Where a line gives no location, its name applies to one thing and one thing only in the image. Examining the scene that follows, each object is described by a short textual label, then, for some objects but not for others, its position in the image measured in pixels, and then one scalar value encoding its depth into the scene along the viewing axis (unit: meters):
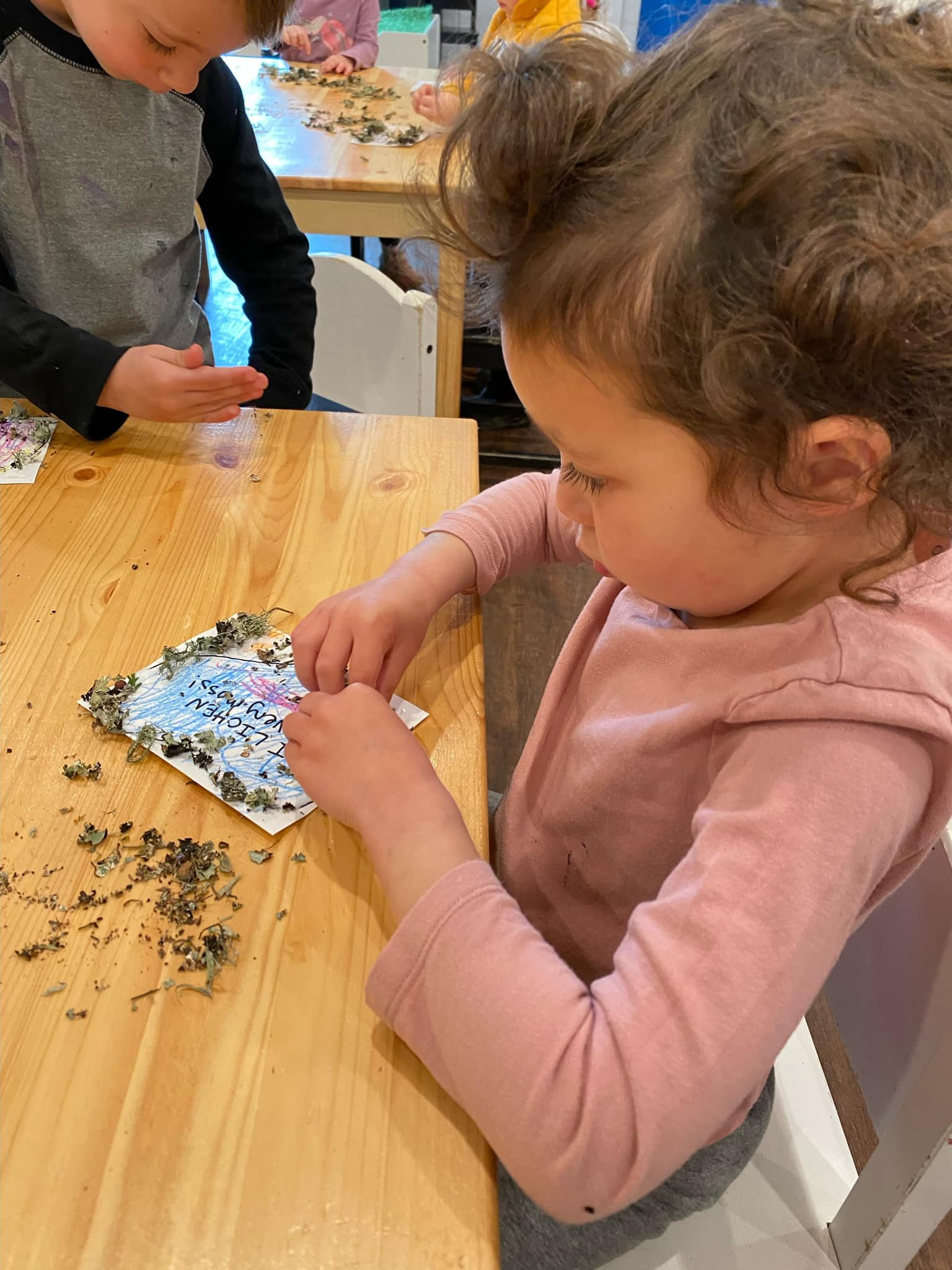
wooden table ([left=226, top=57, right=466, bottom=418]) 1.61
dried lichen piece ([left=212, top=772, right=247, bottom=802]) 0.55
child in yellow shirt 1.92
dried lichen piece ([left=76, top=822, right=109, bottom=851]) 0.52
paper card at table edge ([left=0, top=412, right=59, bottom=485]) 0.83
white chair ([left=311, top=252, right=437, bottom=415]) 1.34
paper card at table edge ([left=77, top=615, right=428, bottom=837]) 0.54
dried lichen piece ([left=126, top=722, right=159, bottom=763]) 0.58
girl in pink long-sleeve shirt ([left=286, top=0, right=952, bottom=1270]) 0.38
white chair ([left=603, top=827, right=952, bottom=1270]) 0.60
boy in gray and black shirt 0.87
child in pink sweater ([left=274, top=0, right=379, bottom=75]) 2.34
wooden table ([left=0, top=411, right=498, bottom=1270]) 0.37
